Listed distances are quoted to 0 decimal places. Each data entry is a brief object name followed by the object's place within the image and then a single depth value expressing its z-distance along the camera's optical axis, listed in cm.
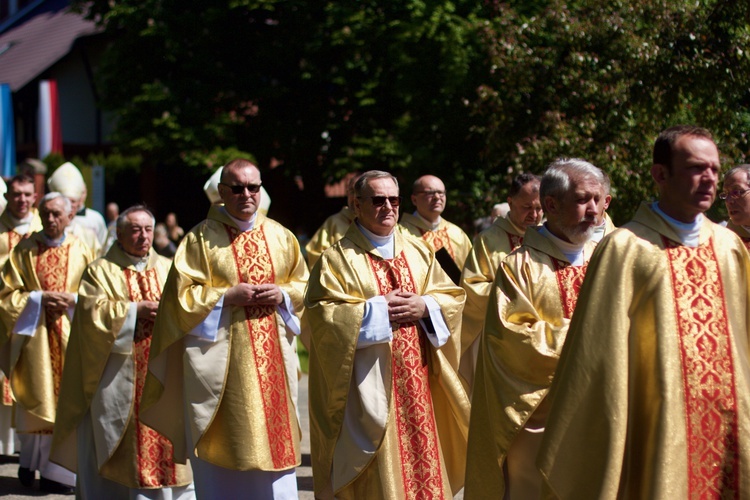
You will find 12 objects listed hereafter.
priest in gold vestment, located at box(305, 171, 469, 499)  1166
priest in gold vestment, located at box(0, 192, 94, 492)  1626
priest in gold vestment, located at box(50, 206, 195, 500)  1414
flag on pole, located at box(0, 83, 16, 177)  2978
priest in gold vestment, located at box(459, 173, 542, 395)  1421
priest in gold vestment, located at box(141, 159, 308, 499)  1285
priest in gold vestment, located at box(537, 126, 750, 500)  774
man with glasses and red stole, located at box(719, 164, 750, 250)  1253
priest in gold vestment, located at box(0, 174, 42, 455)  1822
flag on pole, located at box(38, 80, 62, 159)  3834
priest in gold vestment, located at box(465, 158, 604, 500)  1001
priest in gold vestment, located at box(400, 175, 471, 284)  1698
